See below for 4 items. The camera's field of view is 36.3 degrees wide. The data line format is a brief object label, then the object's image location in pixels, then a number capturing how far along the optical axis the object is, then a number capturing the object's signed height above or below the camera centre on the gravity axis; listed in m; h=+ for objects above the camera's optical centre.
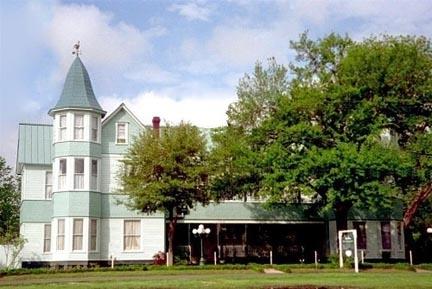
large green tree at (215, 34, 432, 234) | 37.62 +6.82
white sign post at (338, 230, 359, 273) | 35.84 +0.19
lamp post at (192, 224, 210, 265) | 41.26 +0.80
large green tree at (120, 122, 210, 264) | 37.62 +4.17
